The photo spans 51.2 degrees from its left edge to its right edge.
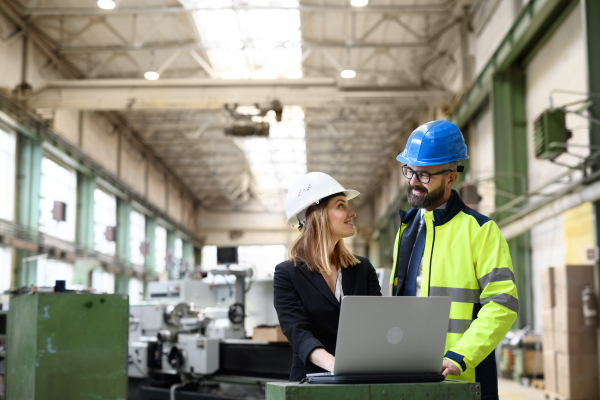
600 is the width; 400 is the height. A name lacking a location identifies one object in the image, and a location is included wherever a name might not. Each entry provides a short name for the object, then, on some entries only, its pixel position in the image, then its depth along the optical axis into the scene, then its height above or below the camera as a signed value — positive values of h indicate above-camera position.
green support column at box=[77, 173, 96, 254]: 18.91 +1.84
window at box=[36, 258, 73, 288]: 16.02 +0.02
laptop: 2.01 -0.21
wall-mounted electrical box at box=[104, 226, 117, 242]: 19.67 +1.19
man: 2.40 +0.05
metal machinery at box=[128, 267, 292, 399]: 7.56 -0.90
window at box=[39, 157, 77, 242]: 16.62 +2.15
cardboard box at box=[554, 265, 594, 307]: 8.25 -0.13
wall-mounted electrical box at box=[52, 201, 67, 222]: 15.20 +1.47
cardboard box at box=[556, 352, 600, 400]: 8.00 -1.36
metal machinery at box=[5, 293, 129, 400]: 4.98 -0.62
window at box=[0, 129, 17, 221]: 14.47 +2.35
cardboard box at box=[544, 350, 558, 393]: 8.49 -1.39
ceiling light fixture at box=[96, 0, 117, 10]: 11.26 +4.85
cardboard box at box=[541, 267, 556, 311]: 8.78 -0.24
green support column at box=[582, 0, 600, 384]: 8.02 +2.79
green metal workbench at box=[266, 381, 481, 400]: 1.99 -0.39
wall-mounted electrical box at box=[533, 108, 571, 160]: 8.51 +1.90
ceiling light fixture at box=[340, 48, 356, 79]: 13.79 +4.35
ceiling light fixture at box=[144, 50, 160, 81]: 14.21 +4.47
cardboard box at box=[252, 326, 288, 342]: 7.18 -0.72
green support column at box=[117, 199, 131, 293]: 22.16 +1.24
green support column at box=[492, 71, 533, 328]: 11.50 +2.18
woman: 2.50 -0.01
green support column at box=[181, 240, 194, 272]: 32.41 +1.13
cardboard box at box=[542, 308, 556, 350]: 8.73 -0.82
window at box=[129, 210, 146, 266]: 24.33 +1.42
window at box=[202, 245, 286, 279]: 33.47 +0.89
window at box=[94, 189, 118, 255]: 20.45 +1.81
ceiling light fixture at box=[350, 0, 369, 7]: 10.86 +4.67
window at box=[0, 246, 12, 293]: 14.15 +0.11
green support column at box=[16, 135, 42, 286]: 14.89 +1.89
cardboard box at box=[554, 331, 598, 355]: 8.12 -0.93
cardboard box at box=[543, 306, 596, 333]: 8.19 -0.65
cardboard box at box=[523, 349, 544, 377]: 10.17 -1.47
